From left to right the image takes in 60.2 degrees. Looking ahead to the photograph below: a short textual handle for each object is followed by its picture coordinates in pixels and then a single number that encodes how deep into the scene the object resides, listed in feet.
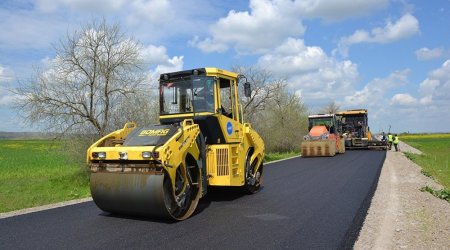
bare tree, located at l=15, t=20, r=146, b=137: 47.34
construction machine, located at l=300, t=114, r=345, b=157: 75.20
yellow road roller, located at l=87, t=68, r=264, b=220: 20.51
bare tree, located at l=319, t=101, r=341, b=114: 204.91
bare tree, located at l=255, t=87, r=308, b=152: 96.96
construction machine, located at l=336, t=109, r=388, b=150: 94.58
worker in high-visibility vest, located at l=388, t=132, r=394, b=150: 96.67
